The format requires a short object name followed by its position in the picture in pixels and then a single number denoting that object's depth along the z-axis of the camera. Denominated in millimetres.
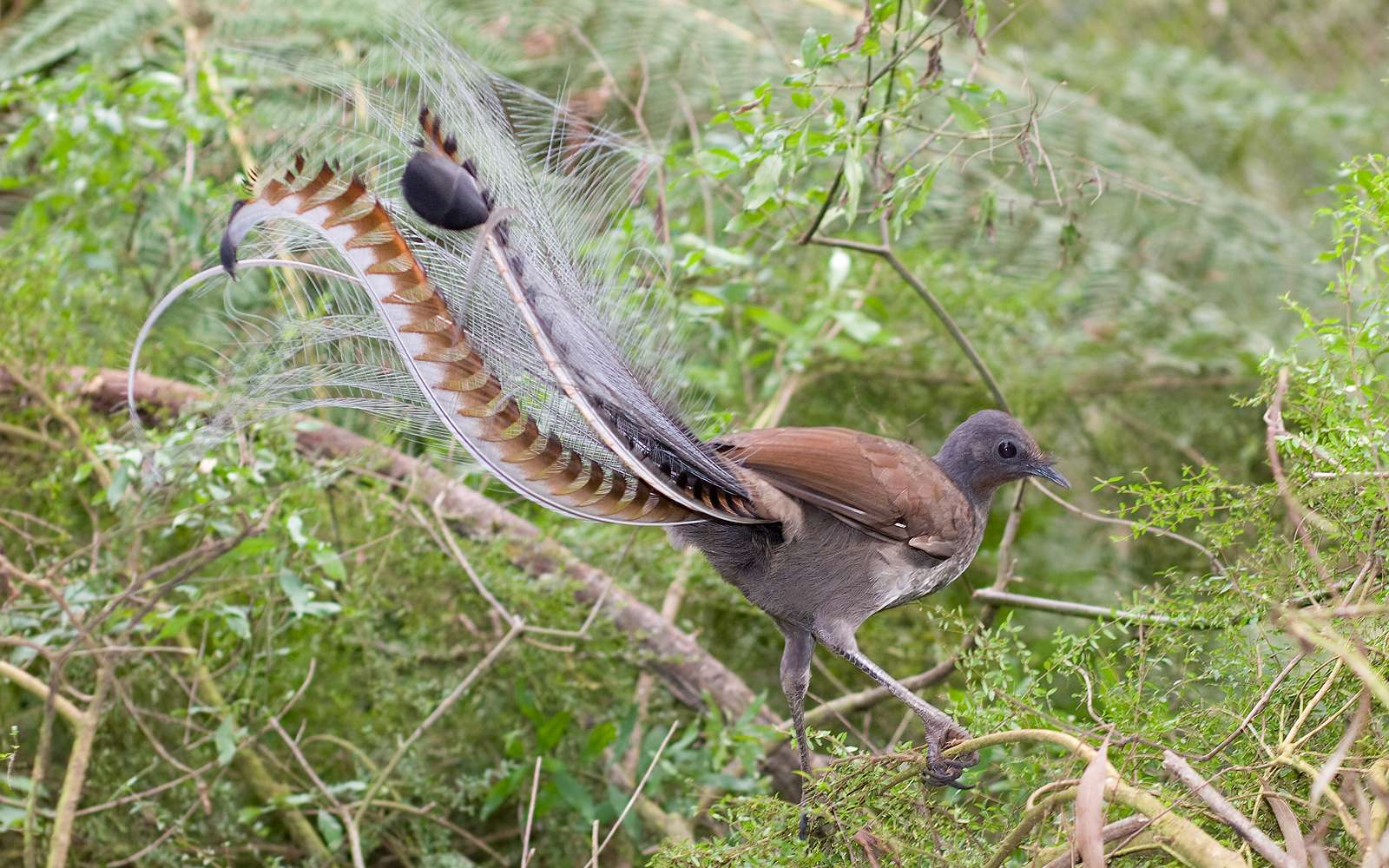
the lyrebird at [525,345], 4055
